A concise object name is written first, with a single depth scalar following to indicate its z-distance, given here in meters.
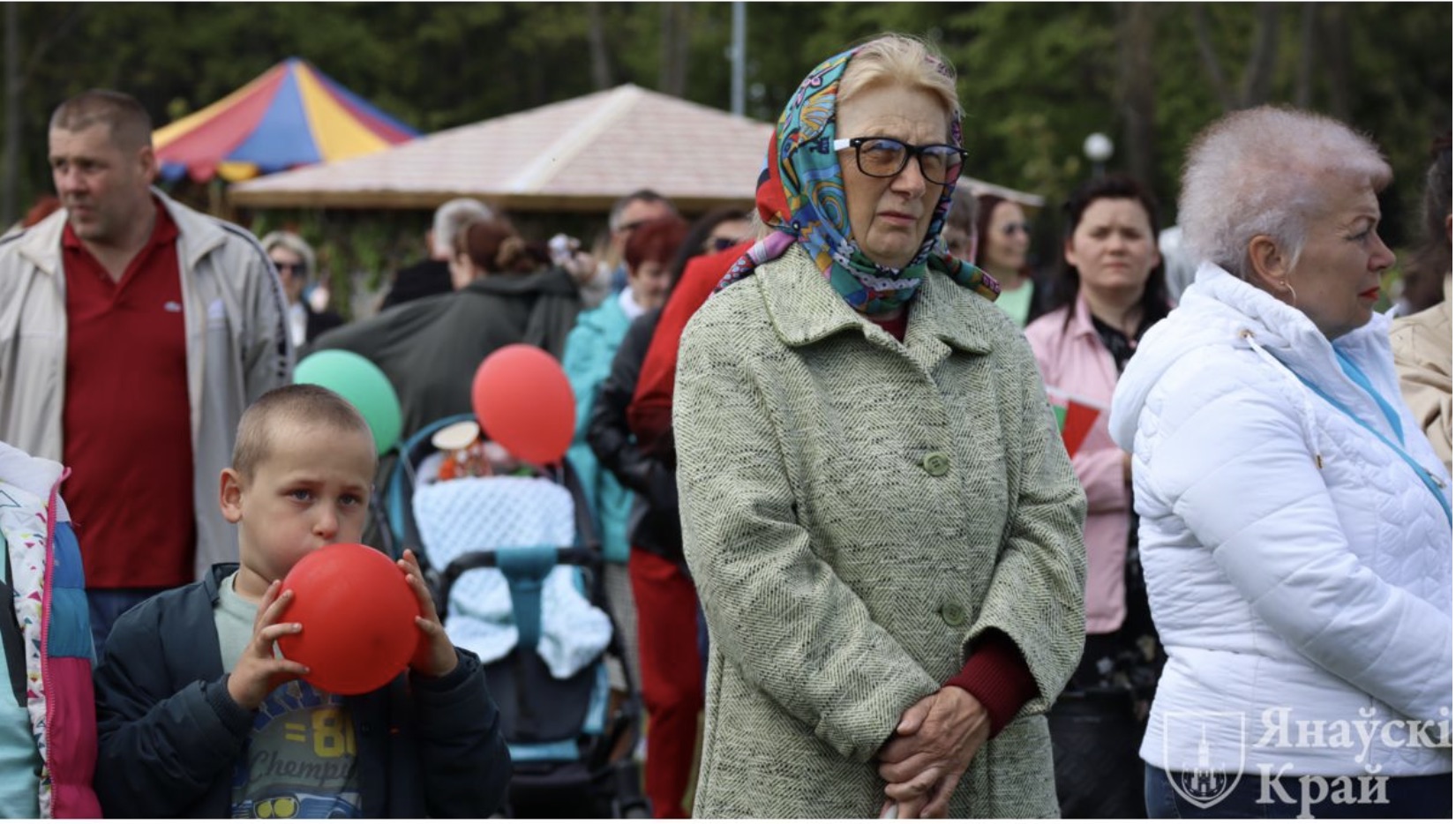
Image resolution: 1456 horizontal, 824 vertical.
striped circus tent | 24.09
